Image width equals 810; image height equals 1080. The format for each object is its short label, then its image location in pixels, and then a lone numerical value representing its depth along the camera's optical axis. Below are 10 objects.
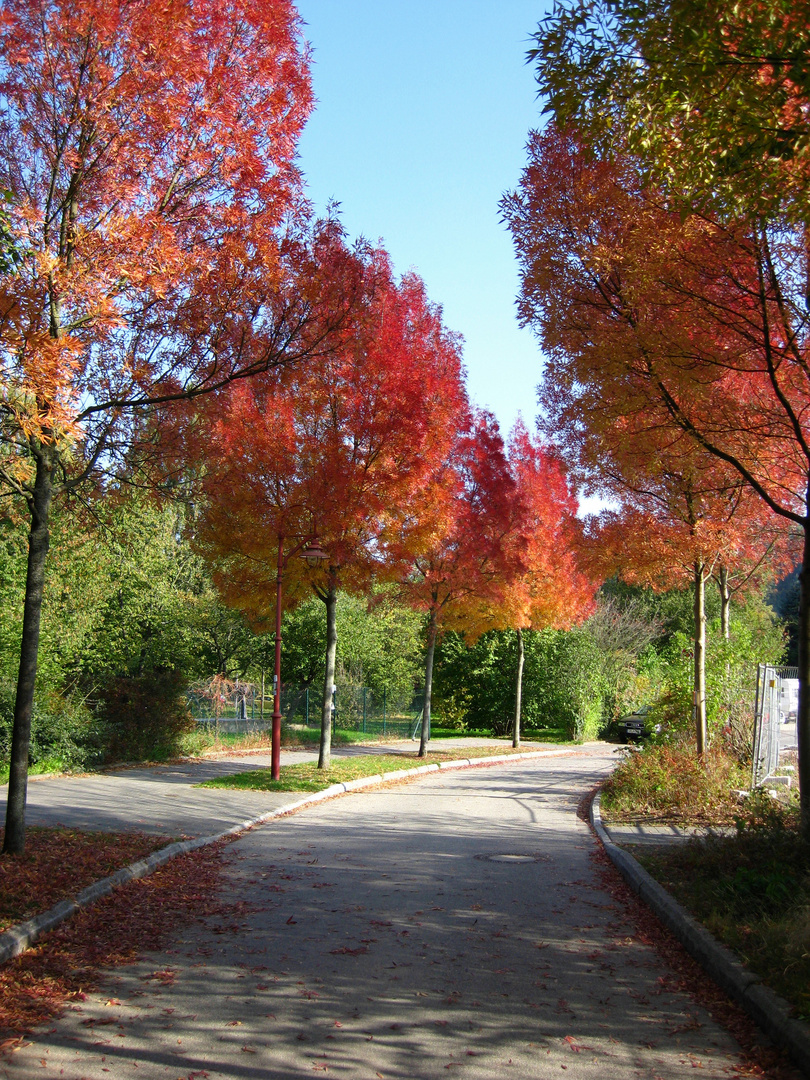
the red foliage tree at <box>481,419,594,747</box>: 25.39
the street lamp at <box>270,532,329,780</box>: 15.95
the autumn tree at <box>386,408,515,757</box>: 23.38
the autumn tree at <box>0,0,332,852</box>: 7.63
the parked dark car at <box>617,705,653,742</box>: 30.95
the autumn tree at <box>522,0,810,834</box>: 5.70
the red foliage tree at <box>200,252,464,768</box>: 16.20
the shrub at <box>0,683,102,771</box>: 15.75
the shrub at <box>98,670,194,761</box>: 19.28
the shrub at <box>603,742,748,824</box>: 12.48
